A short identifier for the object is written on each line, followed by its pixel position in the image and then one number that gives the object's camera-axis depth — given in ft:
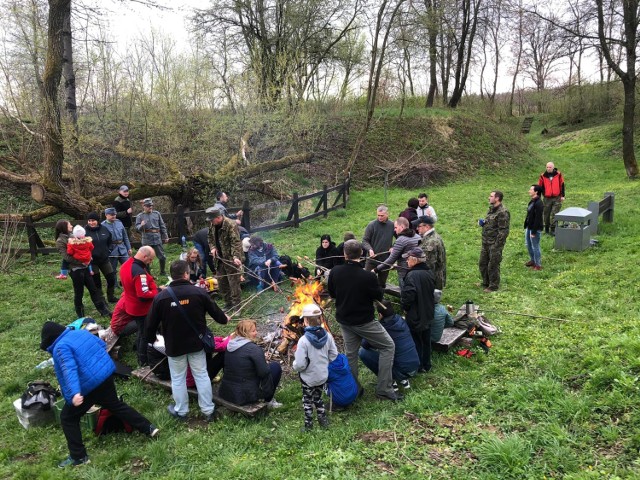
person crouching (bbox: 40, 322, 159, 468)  13.97
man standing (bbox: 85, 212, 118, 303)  26.45
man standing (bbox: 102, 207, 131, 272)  28.50
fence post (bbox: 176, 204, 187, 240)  41.14
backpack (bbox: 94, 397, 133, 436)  16.10
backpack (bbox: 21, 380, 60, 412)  16.58
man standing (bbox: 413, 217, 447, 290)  22.56
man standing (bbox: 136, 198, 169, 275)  31.42
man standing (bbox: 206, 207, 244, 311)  26.22
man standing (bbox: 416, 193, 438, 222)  28.68
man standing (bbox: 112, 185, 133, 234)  32.74
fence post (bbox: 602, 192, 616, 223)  37.63
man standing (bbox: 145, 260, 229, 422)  15.87
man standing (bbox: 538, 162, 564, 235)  35.63
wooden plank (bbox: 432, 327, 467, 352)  19.85
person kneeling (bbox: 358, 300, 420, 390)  17.47
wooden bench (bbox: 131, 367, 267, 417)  16.33
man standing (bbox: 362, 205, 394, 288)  25.79
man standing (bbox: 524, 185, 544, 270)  29.01
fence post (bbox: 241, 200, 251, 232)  42.21
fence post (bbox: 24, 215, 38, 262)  37.35
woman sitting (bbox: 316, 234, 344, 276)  28.63
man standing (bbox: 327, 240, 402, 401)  16.38
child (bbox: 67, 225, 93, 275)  24.58
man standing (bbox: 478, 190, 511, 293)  26.05
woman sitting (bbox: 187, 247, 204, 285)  28.07
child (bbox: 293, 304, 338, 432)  15.30
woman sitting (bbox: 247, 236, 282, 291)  29.63
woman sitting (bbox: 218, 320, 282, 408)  16.17
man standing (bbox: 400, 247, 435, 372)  17.54
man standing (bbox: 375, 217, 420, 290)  22.52
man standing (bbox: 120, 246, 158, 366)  19.10
